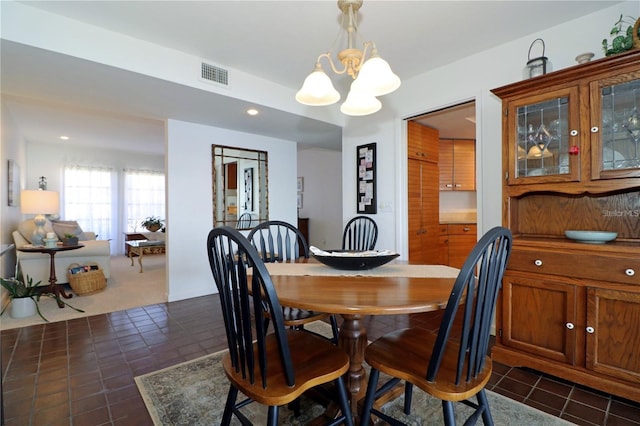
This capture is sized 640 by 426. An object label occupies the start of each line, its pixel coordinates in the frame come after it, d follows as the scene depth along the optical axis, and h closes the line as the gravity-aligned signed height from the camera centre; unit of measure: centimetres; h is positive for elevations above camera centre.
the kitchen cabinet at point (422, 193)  355 +24
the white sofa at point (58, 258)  384 -56
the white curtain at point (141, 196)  732 +44
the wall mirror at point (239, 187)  409 +38
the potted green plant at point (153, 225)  667 -23
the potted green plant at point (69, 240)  384 -32
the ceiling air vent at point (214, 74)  279 +130
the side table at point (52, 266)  350 -60
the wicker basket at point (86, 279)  382 -81
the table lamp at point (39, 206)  373 +11
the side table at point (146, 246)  520 -55
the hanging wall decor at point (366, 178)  364 +42
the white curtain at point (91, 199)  659 +36
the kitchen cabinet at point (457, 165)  496 +78
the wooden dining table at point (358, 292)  107 -31
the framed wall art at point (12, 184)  410 +43
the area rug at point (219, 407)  154 -103
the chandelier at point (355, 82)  158 +71
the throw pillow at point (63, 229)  465 -21
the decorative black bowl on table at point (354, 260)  156 -24
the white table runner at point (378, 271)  155 -31
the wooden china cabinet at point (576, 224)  167 -8
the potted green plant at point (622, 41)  171 +98
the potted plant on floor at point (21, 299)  298 -82
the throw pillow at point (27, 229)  427 -19
